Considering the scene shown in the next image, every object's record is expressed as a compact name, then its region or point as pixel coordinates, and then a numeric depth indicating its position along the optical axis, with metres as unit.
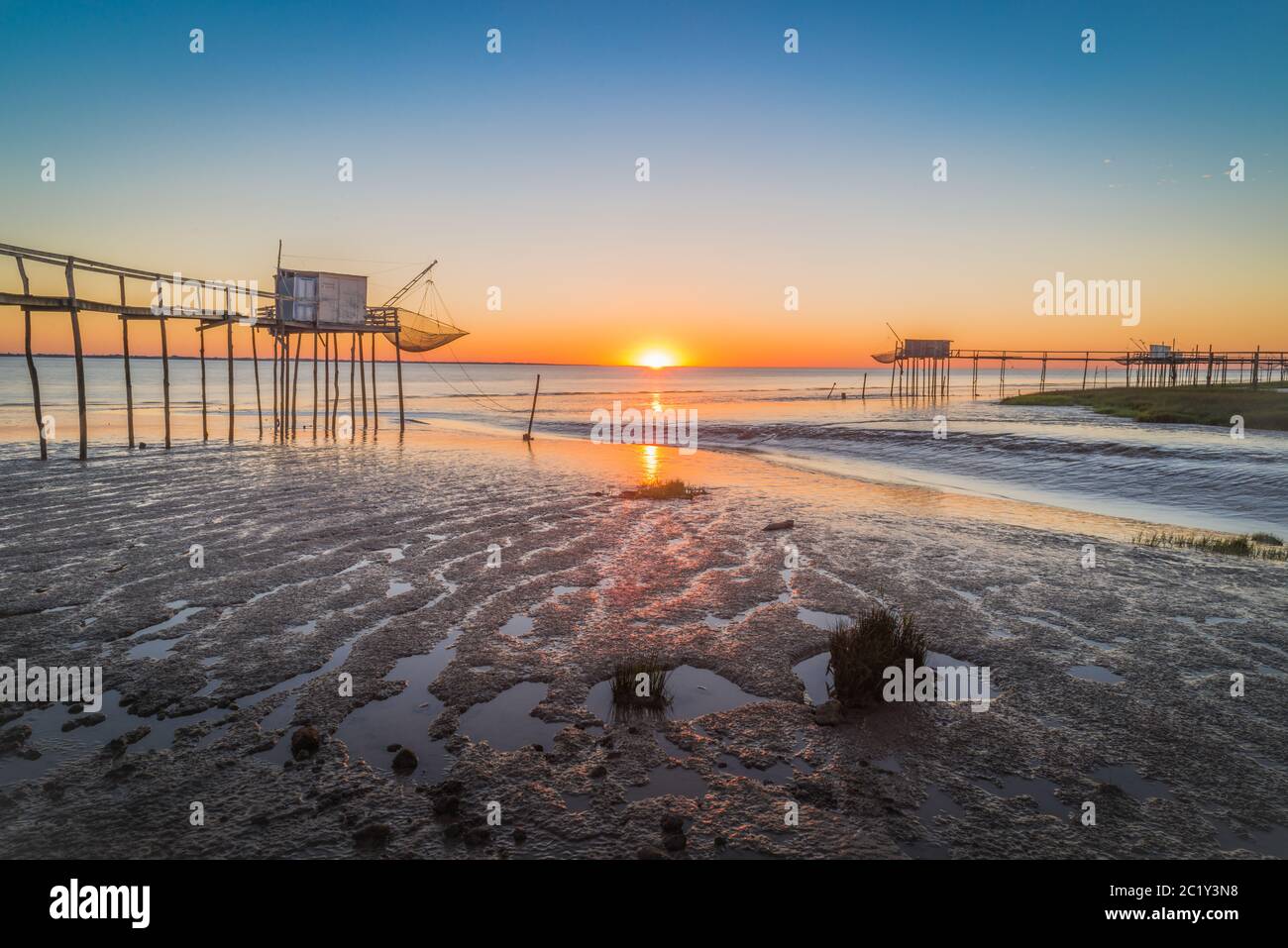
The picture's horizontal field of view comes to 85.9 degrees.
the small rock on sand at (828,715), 5.56
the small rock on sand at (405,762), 4.76
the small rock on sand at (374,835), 3.94
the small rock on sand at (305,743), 4.93
